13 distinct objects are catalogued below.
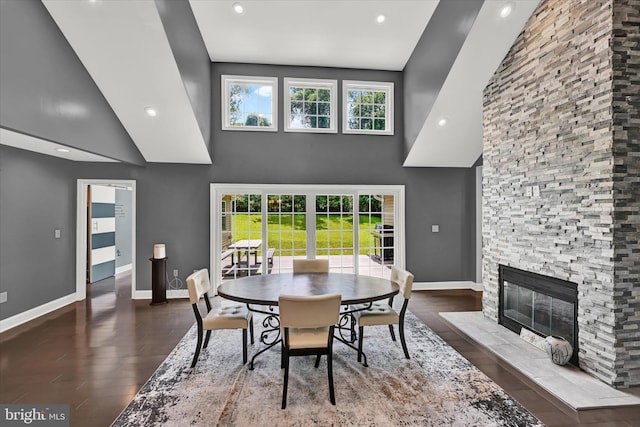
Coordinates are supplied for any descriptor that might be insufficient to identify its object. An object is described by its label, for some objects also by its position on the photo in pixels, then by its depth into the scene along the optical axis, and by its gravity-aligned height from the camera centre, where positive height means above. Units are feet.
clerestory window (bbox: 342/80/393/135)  19.30 +6.67
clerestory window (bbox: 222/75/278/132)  18.70 +6.69
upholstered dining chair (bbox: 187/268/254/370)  9.84 -3.22
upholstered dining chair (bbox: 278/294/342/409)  7.91 -2.67
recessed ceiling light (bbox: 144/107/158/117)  14.19 +4.69
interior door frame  17.43 -0.89
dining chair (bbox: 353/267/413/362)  10.16 -3.24
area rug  7.40 -4.70
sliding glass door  18.90 -0.66
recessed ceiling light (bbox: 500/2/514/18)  11.20 +7.36
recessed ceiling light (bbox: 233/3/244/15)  13.70 +9.07
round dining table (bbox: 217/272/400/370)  9.18 -2.32
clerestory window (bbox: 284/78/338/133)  18.99 +6.65
